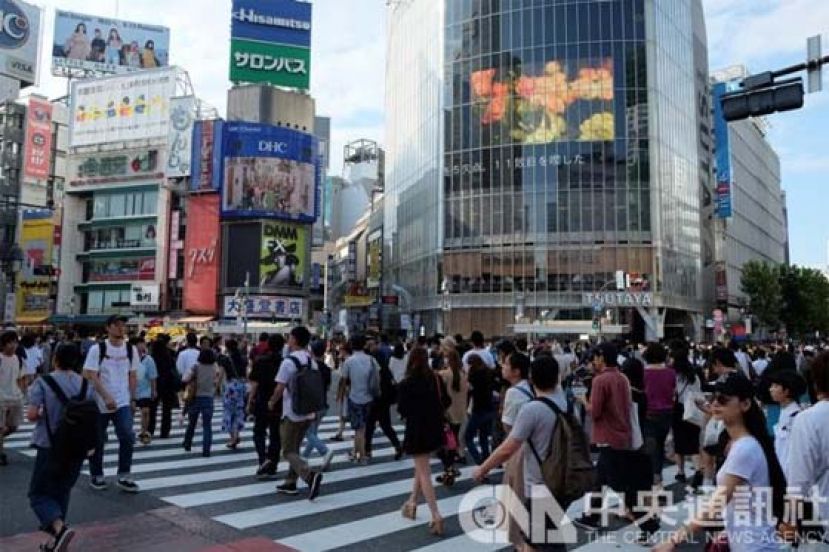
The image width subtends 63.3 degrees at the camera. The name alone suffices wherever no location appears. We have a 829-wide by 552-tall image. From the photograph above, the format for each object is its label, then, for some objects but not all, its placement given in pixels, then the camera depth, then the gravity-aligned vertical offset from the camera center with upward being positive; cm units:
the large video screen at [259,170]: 5531 +1333
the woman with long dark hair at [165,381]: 1223 -92
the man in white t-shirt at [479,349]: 1002 -23
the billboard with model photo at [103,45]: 6794 +2935
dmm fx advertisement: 5588 +638
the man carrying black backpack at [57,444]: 534 -93
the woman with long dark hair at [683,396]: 850 -75
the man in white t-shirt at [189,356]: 1194 -45
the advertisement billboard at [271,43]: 5831 +2538
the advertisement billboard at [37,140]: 6116 +1732
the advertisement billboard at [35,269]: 5941 +531
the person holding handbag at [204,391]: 1034 -93
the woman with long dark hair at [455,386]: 930 -72
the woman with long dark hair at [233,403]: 1138 -124
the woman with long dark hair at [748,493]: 322 -75
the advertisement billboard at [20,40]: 5688 +2492
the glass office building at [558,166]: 4969 +1291
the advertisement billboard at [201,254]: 5603 +641
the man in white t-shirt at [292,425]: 761 -106
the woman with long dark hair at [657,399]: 812 -76
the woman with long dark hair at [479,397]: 942 -88
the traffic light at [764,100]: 1032 +372
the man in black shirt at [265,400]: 877 -91
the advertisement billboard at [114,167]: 6006 +1474
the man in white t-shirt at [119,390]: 768 -70
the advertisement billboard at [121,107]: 5991 +2015
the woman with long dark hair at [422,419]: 648 -86
